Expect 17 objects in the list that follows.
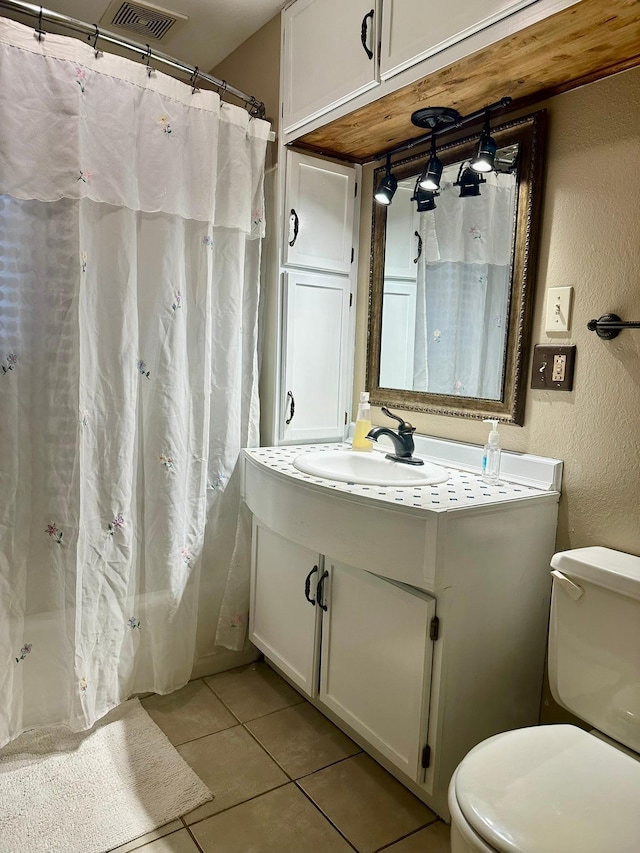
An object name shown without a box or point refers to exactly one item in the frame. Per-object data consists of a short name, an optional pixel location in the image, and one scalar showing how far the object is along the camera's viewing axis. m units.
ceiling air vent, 2.12
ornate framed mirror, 1.73
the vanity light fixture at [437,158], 1.69
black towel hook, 1.49
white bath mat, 1.53
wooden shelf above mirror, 1.31
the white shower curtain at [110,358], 1.72
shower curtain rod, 1.66
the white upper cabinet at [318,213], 2.17
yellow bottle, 2.14
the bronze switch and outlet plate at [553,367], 1.63
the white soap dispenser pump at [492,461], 1.74
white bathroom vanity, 1.49
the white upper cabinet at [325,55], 1.72
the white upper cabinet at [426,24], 1.37
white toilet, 1.03
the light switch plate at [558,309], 1.63
